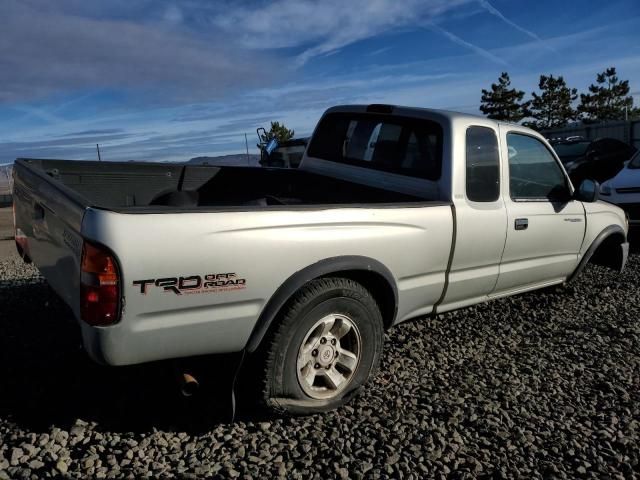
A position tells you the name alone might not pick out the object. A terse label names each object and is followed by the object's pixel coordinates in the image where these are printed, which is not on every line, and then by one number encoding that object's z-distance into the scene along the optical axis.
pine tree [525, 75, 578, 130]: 58.06
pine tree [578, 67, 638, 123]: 57.84
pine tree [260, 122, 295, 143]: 37.03
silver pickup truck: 2.49
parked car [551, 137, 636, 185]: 13.92
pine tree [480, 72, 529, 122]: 57.84
